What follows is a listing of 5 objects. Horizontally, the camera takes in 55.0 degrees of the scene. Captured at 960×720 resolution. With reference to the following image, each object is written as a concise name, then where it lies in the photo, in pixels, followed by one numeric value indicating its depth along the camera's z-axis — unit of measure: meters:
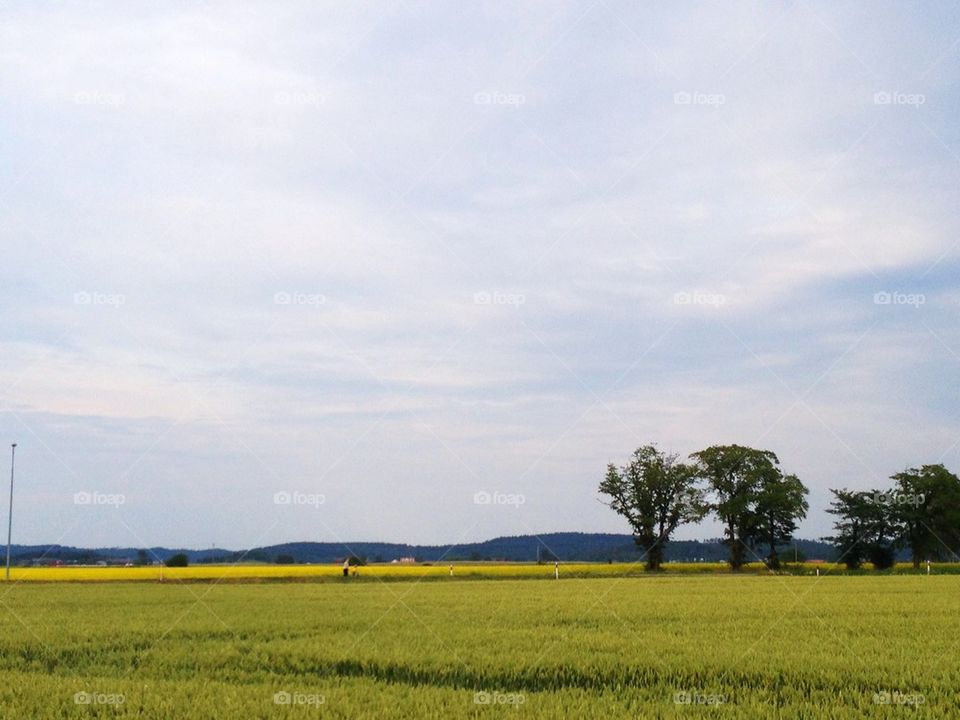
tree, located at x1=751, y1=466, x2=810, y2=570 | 98.50
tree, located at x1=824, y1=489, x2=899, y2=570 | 98.38
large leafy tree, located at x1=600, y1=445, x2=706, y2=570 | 98.56
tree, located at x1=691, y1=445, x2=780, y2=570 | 98.31
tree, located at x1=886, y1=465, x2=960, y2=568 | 105.94
